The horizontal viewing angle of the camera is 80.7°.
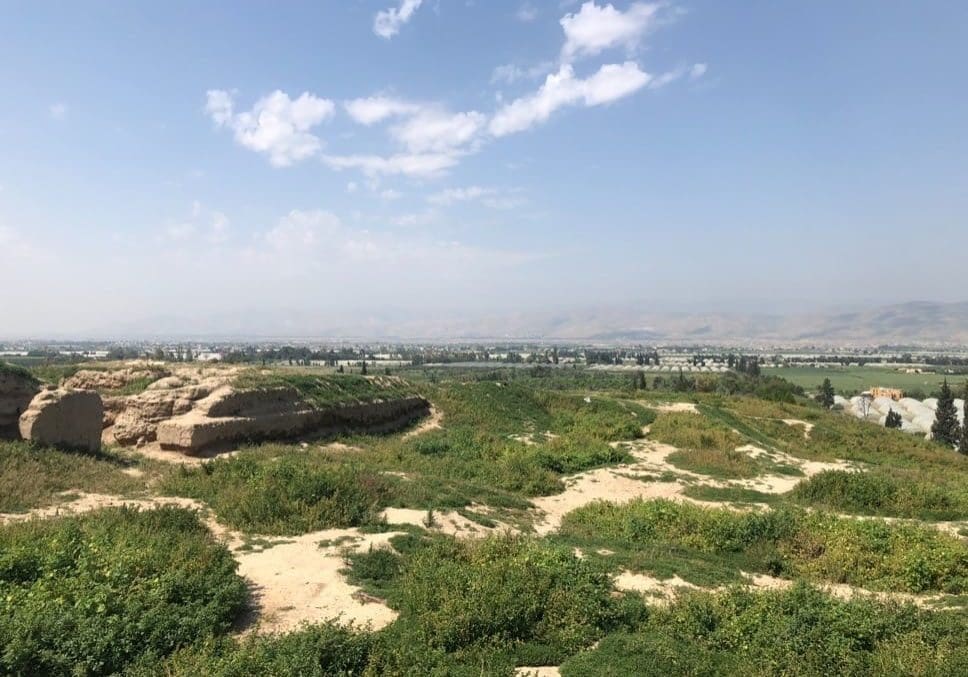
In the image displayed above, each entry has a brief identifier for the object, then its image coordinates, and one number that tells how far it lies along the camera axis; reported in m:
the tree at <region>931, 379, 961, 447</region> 53.28
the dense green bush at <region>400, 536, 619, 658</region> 7.56
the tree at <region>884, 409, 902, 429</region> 57.43
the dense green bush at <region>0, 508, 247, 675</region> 6.36
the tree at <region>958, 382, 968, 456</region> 43.73
